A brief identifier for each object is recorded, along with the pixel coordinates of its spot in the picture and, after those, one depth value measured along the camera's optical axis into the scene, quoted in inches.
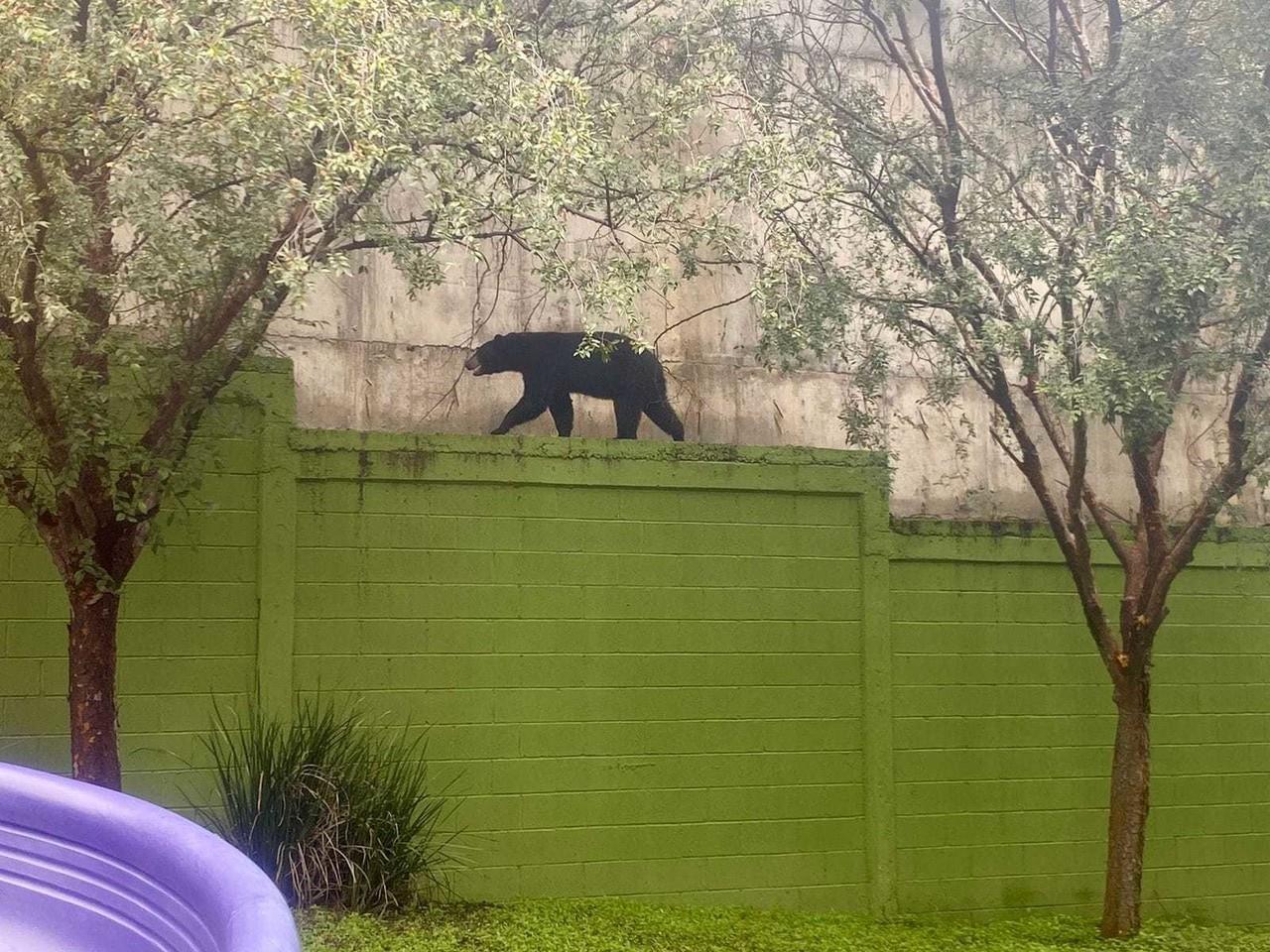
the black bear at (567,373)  275.6
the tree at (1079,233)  215.8
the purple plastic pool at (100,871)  94.0
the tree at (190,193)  171.2
